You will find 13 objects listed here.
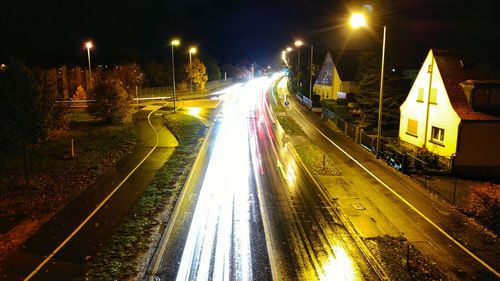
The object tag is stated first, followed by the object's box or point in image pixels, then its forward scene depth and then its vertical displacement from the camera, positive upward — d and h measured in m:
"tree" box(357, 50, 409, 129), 34.91 -0.81
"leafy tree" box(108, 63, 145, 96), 63.66 +1.51
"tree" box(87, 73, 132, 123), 37.81 -1.68
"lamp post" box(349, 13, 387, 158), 21.33 +3.46
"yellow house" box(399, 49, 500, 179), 23.91 -1.94
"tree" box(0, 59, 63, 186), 17.55 -1.16
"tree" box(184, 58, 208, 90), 79.41 +1.89
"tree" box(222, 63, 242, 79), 128.25 +4.30
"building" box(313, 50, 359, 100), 53.31 +1.22
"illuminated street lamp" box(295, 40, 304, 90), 51.77 +5.36
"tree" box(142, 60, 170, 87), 80.81 +1.95
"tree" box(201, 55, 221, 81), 103.19 +4.07
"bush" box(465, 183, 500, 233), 15.09 -5.23
